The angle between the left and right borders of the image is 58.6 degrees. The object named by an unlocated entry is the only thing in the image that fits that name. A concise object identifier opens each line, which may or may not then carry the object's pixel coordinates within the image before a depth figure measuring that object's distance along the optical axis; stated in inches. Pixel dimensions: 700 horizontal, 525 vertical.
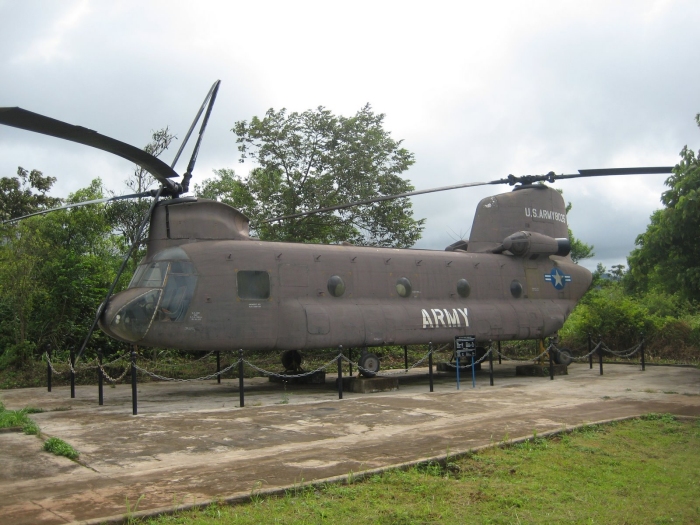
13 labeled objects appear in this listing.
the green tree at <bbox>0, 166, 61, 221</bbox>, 1105.4
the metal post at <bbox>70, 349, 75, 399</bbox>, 518.4
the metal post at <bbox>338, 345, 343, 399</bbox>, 504.7
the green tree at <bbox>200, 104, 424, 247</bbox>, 986.7
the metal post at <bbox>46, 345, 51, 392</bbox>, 563.5
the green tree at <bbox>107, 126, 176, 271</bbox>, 914.1
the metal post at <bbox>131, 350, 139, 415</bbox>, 433.1
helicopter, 508.7
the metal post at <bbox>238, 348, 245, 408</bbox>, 467.2
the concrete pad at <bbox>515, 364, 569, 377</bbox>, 683.6
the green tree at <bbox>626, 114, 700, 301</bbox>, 577.9
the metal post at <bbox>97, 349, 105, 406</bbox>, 471.5
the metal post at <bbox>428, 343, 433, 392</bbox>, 550.9
